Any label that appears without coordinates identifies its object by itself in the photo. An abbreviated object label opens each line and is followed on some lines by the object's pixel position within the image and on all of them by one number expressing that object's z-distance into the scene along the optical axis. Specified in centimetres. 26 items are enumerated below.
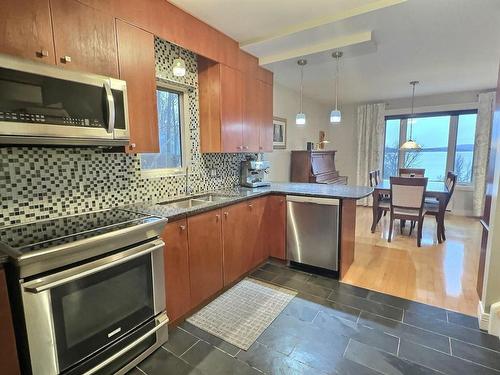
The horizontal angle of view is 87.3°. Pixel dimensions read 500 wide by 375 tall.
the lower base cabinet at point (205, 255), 213
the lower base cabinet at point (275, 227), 304
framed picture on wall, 455
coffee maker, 334
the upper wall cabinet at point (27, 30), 128
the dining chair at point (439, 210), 384
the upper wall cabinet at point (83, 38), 149
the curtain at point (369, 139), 605
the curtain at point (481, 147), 494
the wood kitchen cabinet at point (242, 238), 250
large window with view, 541
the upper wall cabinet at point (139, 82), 184
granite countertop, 203
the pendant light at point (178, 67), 211
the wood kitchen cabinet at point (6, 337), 116
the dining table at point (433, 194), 384
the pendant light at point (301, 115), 309
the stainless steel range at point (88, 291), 121
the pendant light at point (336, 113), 280
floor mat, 197
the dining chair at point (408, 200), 369
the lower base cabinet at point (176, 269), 192
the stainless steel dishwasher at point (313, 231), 270
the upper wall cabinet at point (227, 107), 276
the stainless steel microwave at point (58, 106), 124
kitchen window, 254
